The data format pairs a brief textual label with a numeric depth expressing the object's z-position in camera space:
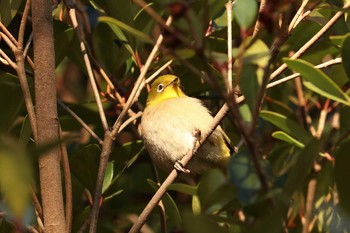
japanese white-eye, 6.66
